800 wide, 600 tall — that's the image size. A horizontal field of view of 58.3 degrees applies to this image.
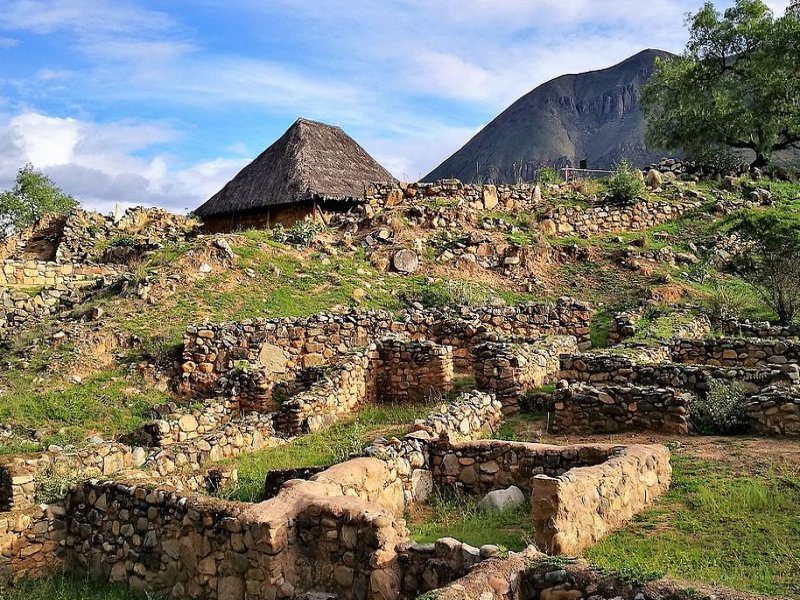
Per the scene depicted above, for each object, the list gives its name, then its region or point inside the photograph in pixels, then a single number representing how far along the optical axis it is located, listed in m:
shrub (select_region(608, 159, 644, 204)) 23.00
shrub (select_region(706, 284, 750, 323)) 16.23
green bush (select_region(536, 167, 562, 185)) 26.18
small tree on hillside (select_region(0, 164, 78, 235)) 36.59
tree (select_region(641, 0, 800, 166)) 26.33
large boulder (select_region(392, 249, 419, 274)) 18.48
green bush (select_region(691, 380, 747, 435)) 8.92
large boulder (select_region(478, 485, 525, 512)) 7.07
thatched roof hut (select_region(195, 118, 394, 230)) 23.72
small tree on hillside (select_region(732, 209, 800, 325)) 16.02
